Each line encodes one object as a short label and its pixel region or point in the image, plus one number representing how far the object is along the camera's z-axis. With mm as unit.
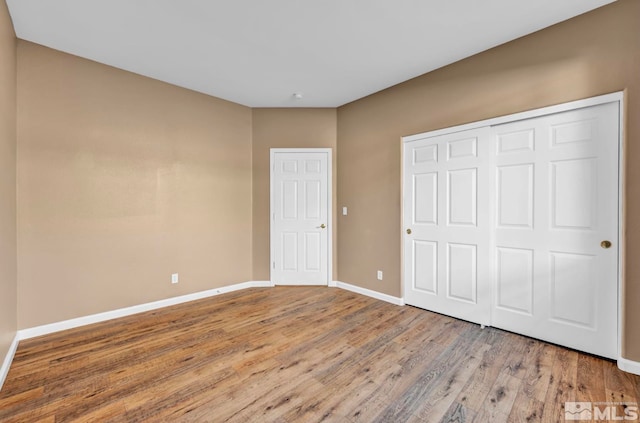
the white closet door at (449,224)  2770
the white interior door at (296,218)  4168
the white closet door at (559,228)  2109
